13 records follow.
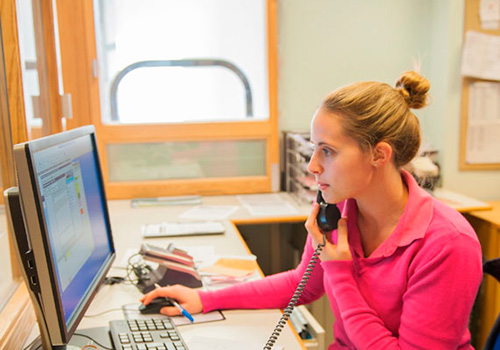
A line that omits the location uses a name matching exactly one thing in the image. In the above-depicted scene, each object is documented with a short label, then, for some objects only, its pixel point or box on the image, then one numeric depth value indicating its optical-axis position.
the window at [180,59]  2.75
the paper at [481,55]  2.75
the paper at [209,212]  2.35
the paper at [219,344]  1.12
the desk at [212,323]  1.18
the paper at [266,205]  2.42
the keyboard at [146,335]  1.08
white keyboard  2.05
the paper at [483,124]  2.82
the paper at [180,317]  1.26
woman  1.08
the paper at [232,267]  1.58
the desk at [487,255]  2.34
